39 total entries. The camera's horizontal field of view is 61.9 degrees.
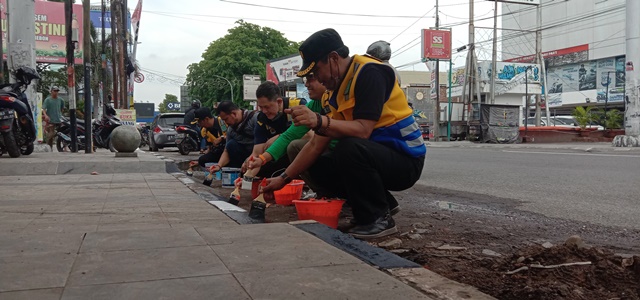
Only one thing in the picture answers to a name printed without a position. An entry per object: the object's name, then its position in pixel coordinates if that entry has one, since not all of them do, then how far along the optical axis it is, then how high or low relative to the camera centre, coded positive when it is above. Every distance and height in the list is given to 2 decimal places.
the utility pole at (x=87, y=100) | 11.45 +0.61
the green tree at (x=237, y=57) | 47.88 +6.48
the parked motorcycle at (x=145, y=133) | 20.21 -0.21
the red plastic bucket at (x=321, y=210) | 3.41 -0.53
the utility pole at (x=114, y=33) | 22.71 +4.09
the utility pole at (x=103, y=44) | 22.56 +3.77
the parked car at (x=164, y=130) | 16.33 -0.06
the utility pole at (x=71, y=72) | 11.56 +1.25
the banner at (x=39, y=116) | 12.35 +0.29
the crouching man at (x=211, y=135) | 7.56 -0.11
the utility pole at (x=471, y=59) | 29.53 +3.95
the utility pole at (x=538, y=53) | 30.47 +4.54
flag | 29.06 +6.13
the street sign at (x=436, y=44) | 29.97 +4.74
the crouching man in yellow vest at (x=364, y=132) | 3.15 -0.03
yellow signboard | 19.64 +0.49
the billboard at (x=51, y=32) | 29.36 +5.33
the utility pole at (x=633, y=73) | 14.30 +1.46
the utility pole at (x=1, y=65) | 9.52 +1.16
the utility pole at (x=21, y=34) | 10.55 +1.91
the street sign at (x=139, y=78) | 42.56 +4.16
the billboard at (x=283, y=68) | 45.53 +5.19
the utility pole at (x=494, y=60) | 29.48 +3.93
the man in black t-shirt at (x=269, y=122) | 4.98 +0.06
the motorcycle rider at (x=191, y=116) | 13.23 +0.30
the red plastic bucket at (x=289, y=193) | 4.50 -0.56
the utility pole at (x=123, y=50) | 23.50 +3.54
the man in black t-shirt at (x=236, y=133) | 6.17 -0.06
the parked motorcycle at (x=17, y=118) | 8.13 +0.16
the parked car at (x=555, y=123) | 35.17 +0.33
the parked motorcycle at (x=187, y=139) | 14.31 -0.30
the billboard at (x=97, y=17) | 37.71 +7.93
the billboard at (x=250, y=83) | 41.31 +3.52
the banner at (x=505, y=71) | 35.66 +3.84
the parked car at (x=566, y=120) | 34.17 +0.50
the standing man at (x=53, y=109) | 13.23 +0.47
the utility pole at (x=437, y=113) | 29.02 +0.80
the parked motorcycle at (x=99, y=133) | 13.30 -0.12
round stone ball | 9.27 -0.17
